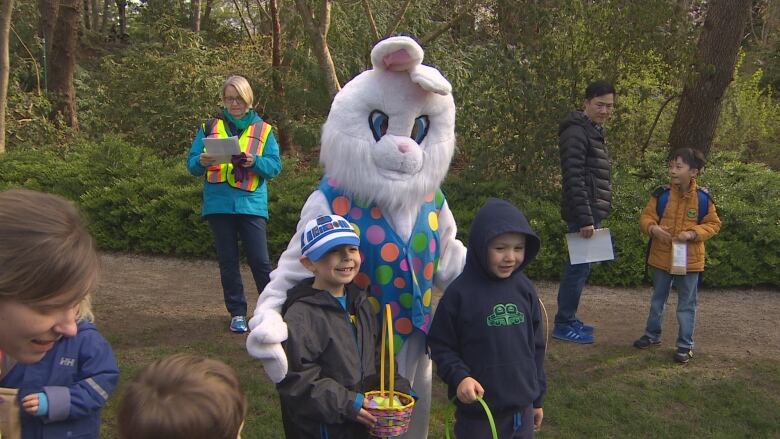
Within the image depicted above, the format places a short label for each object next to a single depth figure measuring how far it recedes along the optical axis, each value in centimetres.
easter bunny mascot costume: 274
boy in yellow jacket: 464
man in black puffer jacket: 479
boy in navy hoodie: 264
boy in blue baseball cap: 231
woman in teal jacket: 460
